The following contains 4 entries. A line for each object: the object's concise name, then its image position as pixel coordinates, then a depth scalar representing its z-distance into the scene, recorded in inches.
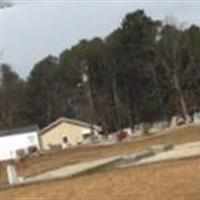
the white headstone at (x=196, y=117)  3055.1
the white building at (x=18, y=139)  3722.9
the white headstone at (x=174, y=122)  3135.1
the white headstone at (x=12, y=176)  1003.8
